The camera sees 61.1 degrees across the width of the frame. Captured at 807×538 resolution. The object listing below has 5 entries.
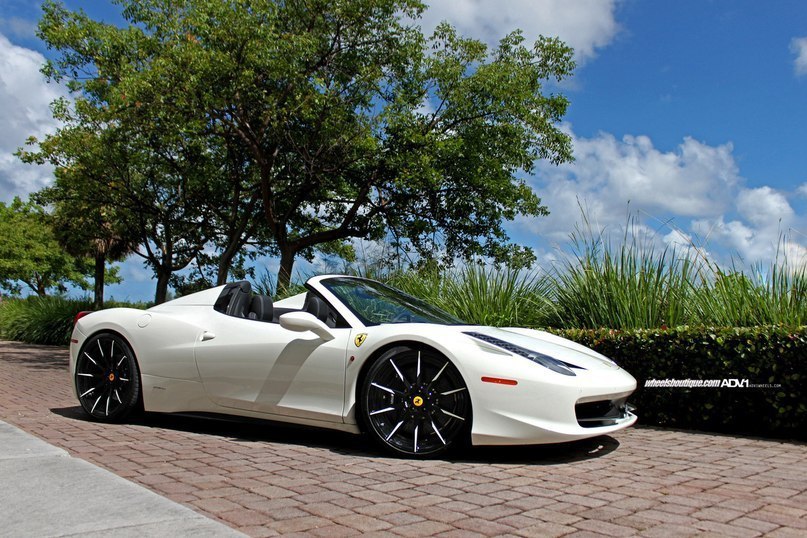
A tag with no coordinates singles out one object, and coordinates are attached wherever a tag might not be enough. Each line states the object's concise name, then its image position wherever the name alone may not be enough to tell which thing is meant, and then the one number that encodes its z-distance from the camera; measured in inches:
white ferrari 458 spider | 172.9
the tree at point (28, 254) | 1753.2
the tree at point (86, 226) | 820.6
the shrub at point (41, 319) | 887.7
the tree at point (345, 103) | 598.2
